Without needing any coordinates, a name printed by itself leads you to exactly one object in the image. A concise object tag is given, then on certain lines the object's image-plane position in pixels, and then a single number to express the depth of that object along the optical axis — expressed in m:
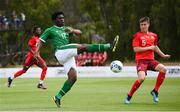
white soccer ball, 18.69
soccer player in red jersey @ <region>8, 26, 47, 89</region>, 24.55
